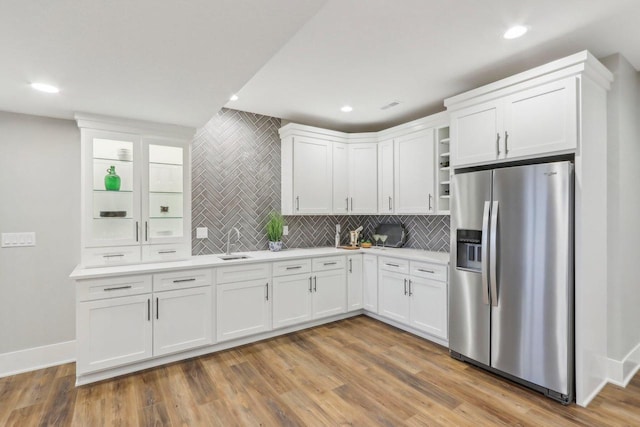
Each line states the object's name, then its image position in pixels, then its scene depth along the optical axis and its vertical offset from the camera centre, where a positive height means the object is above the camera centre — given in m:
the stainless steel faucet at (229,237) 3.84 -0.30
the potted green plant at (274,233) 4.08 -0.26
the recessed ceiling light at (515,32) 2.22 +1.29
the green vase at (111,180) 3.05 +0.31
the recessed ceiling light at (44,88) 2.31 +0.92
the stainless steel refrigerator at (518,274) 2.31 -0.48
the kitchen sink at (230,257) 3.48 -0.50
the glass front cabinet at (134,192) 2.96 +0.21
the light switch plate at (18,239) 2.89 -0.25
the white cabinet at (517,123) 2.36 +0.75
